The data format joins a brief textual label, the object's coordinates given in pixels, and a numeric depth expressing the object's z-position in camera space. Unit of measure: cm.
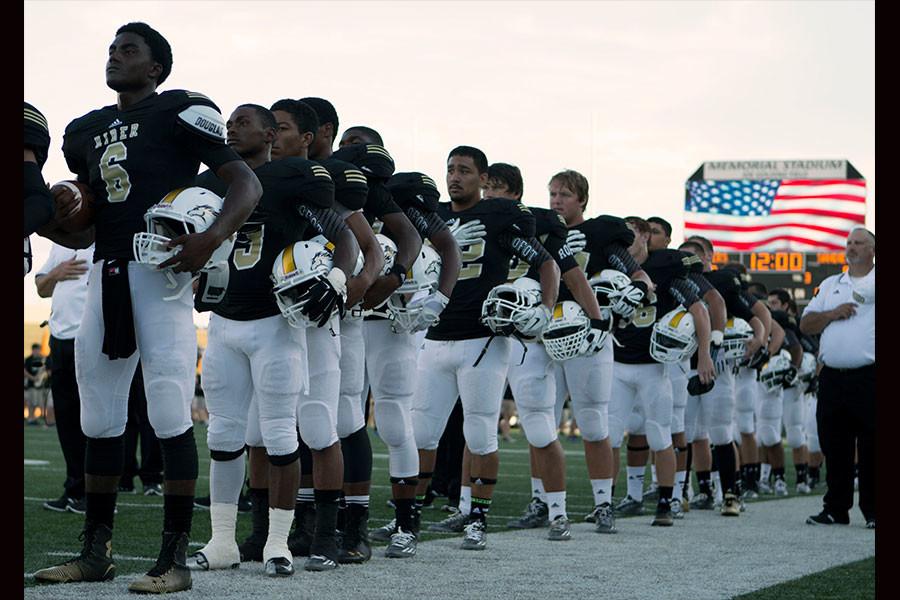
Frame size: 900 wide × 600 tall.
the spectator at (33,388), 2435
